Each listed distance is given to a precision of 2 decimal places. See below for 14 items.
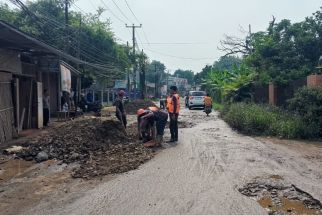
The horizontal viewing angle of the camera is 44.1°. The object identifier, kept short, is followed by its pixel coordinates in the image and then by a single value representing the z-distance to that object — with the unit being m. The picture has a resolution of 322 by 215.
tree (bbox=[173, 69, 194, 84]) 156.88
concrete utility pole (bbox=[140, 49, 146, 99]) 52.41
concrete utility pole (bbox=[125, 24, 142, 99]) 51.61
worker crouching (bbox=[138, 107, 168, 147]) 12.54
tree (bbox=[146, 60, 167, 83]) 108.01
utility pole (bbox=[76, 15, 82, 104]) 27.36
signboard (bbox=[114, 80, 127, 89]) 64.12
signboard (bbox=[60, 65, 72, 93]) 20.12
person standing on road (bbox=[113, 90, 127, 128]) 14.47
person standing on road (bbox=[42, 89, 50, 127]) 18.83
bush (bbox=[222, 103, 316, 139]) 14.62
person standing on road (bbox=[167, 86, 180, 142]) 13.81
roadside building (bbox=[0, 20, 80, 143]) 13.49
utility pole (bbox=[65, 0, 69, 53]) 27.03
